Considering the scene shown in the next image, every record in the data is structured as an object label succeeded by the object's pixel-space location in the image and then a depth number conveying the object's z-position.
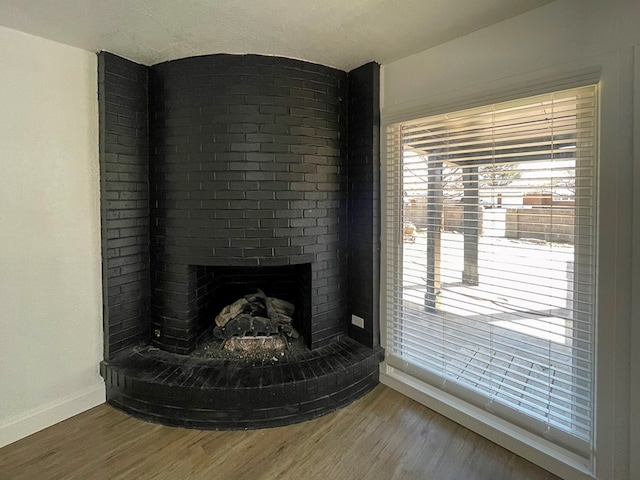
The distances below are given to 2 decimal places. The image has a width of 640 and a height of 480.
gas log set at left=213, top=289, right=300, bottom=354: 2.56
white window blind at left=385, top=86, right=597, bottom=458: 1.66
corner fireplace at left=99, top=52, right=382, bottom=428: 2.18
